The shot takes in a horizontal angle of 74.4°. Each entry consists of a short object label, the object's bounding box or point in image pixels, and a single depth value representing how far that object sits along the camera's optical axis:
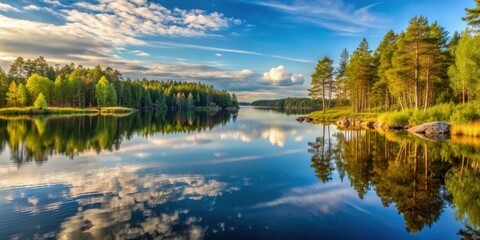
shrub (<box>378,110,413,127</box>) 42.16
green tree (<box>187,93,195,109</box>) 177.04
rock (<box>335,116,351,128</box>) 49.72
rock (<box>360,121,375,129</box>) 45.99
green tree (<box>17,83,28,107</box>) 87.06
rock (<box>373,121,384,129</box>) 43.93
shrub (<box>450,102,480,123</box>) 32.78
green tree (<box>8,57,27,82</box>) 107.81
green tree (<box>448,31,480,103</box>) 36.75
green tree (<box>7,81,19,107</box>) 86.84
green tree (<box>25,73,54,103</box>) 92.06
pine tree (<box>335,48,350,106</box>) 82.12
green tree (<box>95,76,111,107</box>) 107.25
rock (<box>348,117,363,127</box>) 49.38
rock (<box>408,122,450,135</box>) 33.91
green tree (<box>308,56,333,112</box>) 73.44
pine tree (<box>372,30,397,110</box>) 56.16
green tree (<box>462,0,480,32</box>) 35.06
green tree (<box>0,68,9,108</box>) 90.12
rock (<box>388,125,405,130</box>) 41.91
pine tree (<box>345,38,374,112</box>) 61.81
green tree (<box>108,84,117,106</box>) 111.88
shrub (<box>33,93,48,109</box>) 81.06
